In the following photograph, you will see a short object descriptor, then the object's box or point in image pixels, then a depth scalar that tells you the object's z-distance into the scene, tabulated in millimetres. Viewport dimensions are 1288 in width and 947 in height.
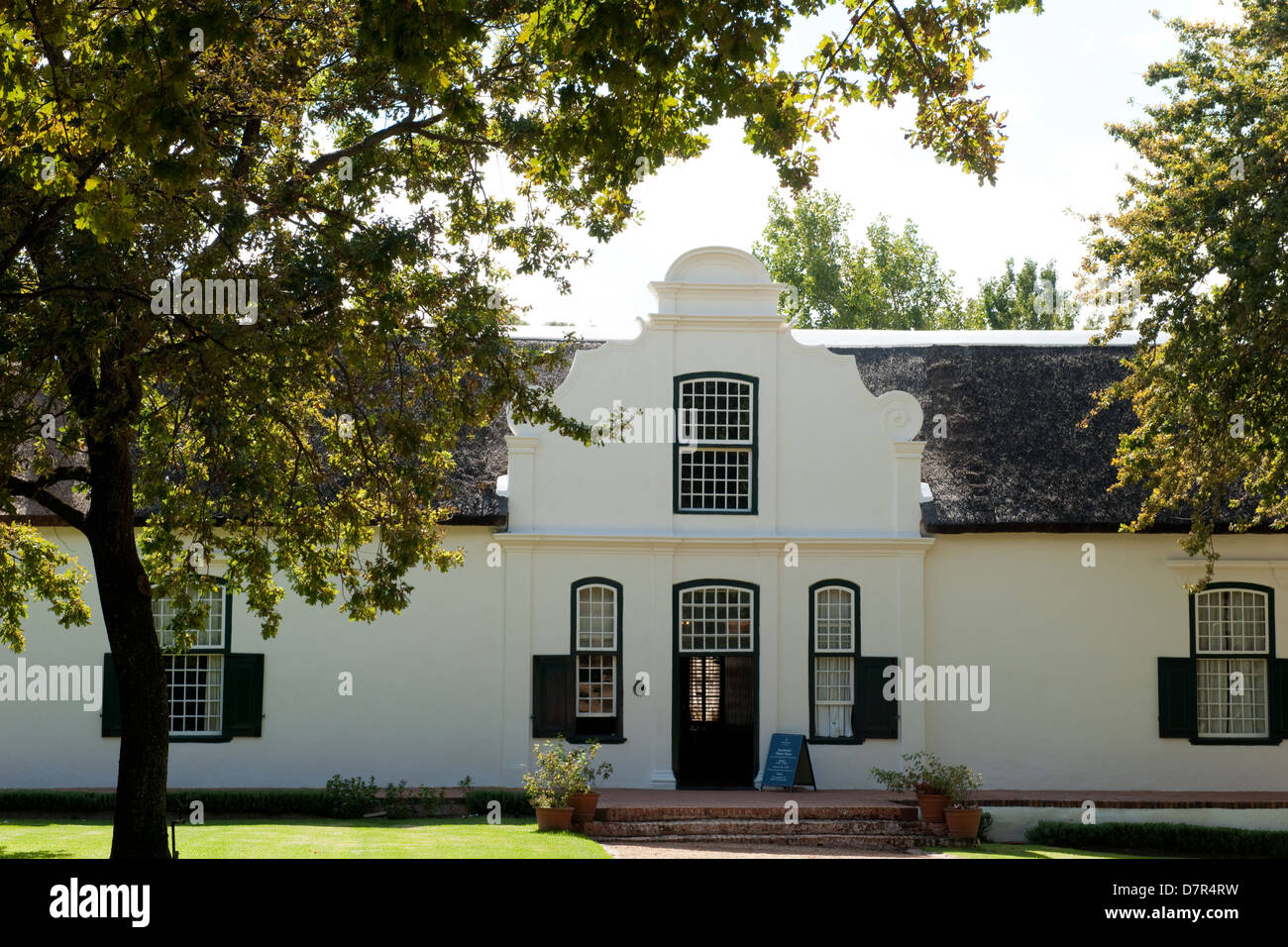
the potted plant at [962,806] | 17156
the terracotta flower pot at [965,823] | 17141
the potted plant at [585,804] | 16750
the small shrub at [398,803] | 18078
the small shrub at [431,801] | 18294
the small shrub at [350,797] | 18172
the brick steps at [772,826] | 17078
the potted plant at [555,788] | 16500
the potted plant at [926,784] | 17547
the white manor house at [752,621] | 20109
